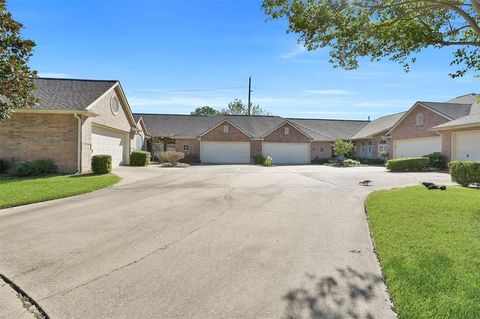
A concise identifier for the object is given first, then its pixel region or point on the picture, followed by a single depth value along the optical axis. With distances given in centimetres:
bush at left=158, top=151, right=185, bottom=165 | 2812
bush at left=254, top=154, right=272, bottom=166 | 3126
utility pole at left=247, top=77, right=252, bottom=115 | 5366
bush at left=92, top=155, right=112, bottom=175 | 1820
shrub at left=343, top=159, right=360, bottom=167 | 3186
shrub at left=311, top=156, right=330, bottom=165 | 3725
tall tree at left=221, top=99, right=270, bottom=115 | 8069
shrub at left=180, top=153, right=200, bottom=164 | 3453
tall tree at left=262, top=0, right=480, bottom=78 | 823
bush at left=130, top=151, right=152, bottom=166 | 2630
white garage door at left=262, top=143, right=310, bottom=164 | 3672
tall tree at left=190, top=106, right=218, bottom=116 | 8169
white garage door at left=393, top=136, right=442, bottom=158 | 2594
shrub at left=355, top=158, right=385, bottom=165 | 3419
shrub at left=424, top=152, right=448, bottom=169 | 2378
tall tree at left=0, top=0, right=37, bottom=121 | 735
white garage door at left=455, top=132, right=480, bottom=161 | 2106
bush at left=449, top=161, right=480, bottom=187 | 1371
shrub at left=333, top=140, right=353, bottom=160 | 3342
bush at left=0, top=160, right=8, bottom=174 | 1710
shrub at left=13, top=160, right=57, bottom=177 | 1638
